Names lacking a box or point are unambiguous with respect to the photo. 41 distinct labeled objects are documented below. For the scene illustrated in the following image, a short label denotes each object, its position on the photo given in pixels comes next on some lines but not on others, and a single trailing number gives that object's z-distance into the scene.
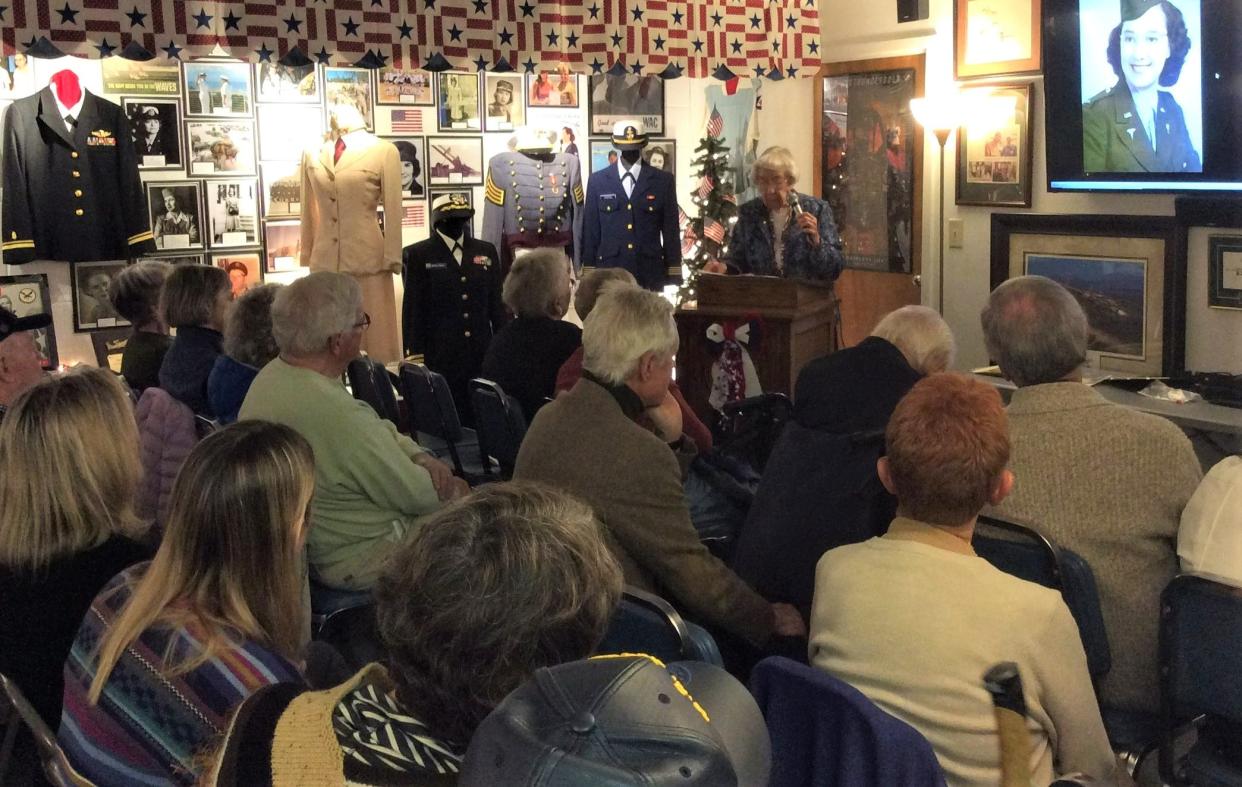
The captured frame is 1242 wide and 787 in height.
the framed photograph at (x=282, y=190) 6.39
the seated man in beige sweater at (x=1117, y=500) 2.33
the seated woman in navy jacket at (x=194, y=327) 3.90
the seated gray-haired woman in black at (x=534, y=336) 4.25
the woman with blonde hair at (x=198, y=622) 1.64
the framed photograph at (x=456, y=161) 7.00
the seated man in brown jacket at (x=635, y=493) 2.45
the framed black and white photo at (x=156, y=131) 6.01
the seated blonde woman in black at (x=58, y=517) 2.05
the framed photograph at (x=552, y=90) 7.37
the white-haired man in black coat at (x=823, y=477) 2.60
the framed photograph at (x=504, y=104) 7.20
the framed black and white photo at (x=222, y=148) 6.17
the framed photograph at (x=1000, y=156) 5.74
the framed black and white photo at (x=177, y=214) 6.11
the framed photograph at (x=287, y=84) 6.32
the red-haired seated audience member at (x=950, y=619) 1.74
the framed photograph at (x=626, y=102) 7.61
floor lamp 5.96
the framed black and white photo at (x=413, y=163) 6.88
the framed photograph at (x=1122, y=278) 5.03
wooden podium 5.29
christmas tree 7.65
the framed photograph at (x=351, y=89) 6.56
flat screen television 4.53
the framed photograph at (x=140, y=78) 5.91
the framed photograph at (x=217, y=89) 6.13
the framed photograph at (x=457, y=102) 6.98
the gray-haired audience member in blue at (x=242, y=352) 3.66
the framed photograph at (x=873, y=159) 6.62
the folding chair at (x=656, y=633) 1.94
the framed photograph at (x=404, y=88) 6.77
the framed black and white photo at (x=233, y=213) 6.23
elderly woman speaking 5.54
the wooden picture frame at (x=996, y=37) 5.63
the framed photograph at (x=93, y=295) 5.81
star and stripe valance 4.16
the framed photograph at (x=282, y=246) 6.42
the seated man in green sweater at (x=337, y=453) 2.91
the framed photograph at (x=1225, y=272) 4.74
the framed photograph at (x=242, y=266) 6.27
